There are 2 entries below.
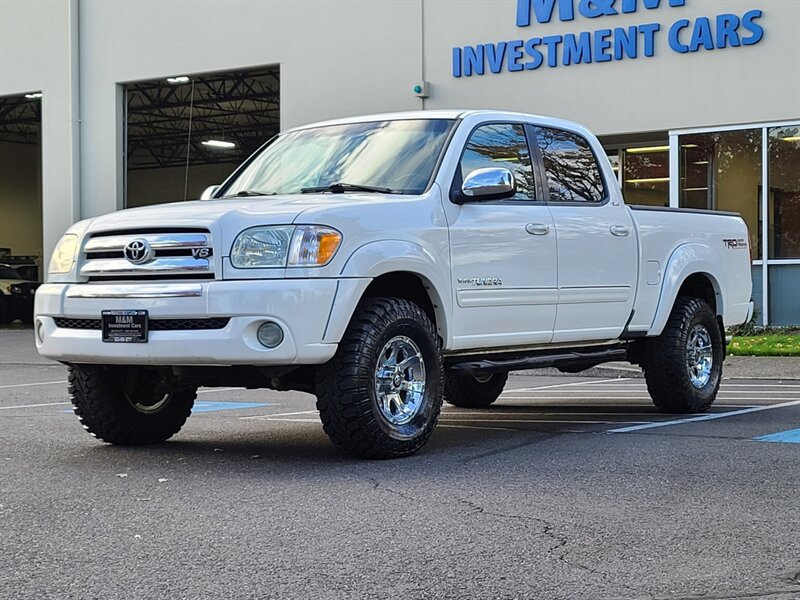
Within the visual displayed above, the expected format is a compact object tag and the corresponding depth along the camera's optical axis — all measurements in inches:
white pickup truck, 264.7
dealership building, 779.4
